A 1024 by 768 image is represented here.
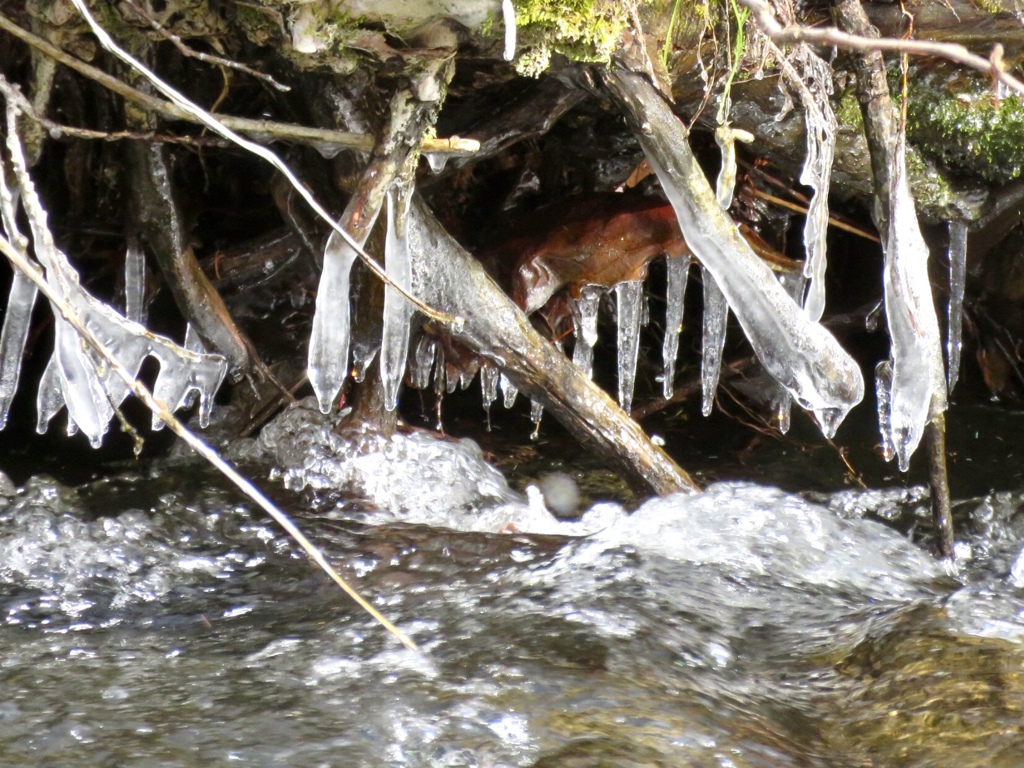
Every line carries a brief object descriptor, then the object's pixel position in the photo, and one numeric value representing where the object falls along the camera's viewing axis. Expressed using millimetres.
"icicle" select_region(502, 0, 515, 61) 3873
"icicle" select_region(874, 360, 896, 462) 5781
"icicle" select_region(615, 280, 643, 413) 6395
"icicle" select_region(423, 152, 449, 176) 4997
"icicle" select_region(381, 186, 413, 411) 4941
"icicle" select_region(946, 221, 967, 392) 6477
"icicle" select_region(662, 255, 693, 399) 6277
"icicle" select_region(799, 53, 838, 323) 5105
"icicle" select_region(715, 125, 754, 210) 4828
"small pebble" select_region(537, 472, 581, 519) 7113
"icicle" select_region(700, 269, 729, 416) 6102
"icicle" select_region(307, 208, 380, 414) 4793
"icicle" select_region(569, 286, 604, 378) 6445
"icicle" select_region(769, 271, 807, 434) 6371
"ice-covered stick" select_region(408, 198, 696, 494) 5504
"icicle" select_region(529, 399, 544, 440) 6742
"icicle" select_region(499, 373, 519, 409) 6330
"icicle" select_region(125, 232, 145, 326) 6016
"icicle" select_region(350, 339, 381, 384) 5789
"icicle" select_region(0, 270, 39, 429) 4836
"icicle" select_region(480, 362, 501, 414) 6367
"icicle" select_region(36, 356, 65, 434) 5312
